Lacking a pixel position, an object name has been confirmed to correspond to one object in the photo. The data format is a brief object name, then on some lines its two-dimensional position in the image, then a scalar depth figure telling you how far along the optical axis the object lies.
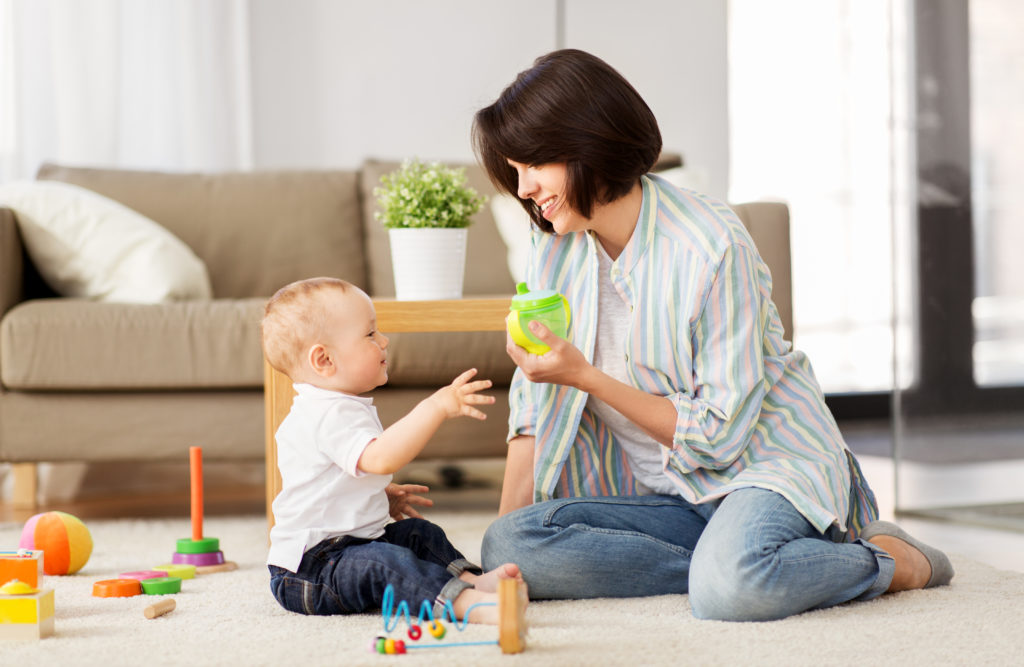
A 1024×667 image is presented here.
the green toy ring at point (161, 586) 4.50
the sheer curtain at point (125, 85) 6.23
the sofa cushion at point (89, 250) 5.46
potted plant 4.89
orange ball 4.63
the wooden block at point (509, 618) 4.10
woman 4.31
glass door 5.15
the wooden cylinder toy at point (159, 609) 4.33
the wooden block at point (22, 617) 4.21
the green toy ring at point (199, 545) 4.70
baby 4.28
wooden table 4.73
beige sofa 5.20
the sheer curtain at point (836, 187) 7.34
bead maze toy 4.10
